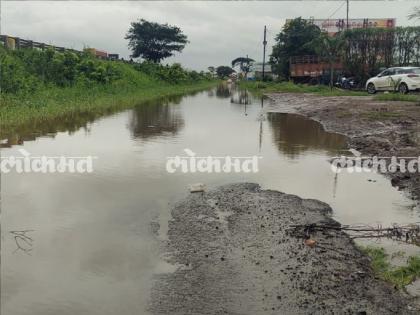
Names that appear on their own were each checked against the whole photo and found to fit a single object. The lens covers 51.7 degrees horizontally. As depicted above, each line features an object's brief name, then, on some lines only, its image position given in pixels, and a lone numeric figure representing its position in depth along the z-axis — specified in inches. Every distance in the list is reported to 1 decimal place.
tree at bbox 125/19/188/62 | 2193.7
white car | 824.3
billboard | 2225.4
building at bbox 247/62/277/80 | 3172.2
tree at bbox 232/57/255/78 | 3889.8
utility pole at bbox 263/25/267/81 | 2180.9
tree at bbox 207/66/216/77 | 4286.4
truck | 1448.1
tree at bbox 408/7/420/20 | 597.7
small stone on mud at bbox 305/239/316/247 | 175.7
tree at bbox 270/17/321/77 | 1663.4
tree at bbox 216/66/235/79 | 4723.7
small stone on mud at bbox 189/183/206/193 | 252.8
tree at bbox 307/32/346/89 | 1256.2
